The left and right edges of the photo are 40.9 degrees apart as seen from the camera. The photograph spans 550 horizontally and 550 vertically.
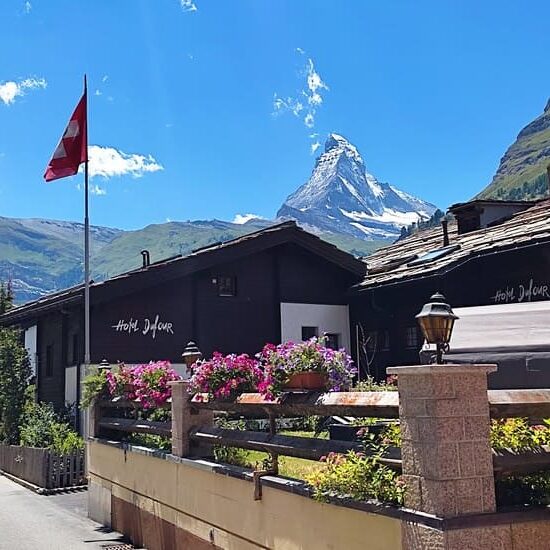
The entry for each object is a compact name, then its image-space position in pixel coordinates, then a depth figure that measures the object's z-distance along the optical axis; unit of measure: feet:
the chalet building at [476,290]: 31.32
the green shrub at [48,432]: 57.88
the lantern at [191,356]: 32.22
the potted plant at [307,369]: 20.28
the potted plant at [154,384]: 30.83
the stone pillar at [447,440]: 14.20
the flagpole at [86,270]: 57.19
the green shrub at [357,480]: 15.87
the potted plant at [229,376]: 24.25
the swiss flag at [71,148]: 59.36
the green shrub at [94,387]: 38.75
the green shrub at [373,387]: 34.74
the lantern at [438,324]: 15.74
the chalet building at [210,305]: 64.18
